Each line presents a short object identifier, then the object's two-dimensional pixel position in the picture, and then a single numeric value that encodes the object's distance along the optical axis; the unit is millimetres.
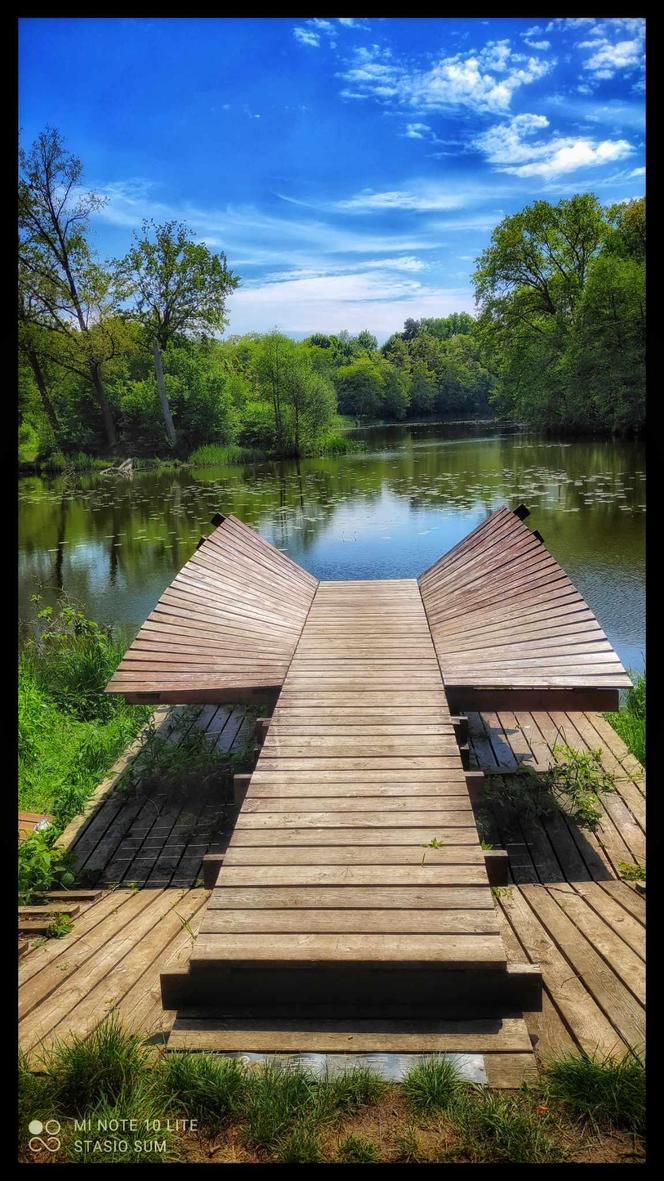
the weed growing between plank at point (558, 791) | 5086
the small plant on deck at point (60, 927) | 3422
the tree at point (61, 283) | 30609
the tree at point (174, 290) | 34844
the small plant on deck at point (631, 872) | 4270
